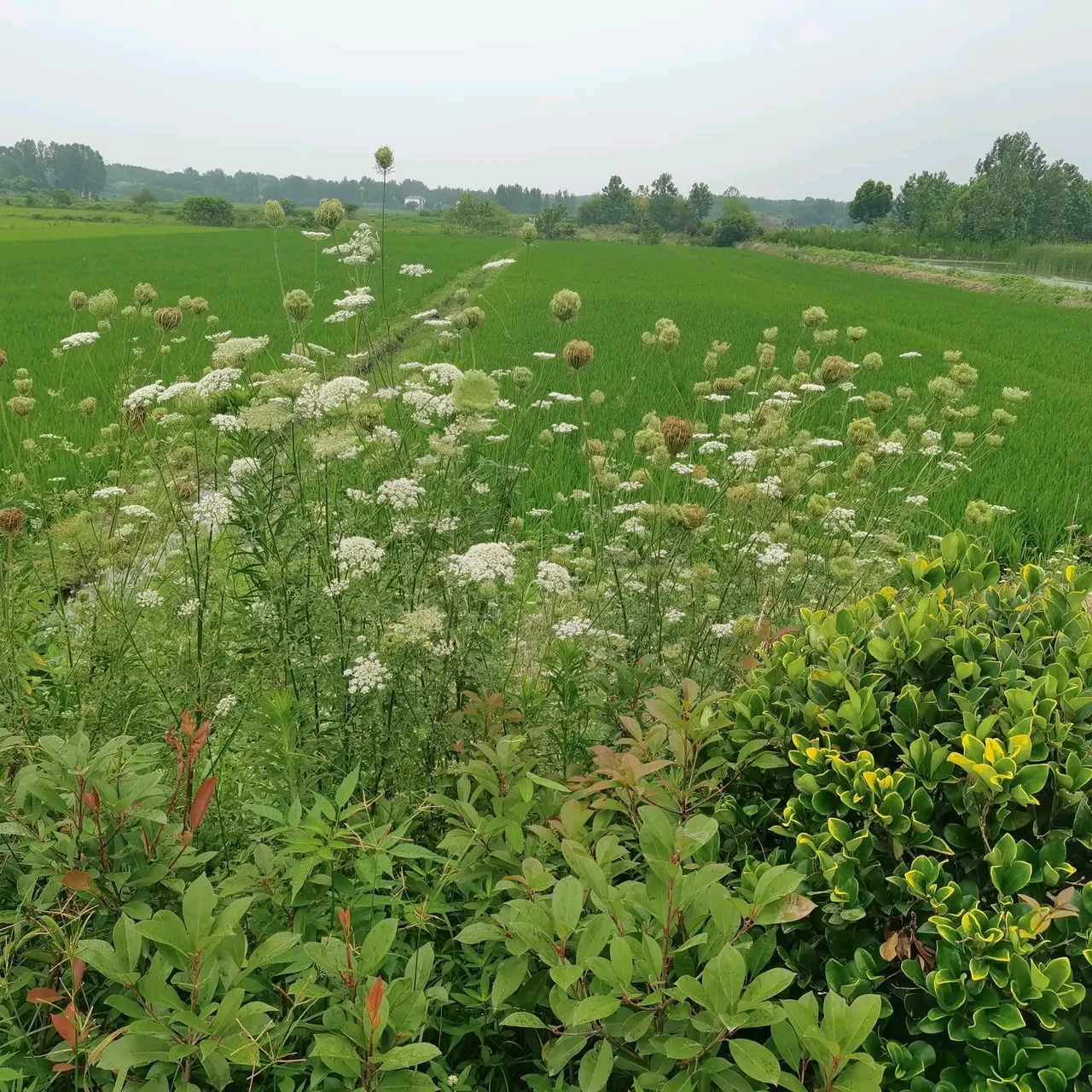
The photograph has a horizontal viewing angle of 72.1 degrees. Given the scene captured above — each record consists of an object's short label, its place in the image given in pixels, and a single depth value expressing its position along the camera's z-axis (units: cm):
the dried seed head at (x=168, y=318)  287
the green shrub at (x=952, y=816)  113
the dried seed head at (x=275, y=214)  306
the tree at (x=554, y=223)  4630
